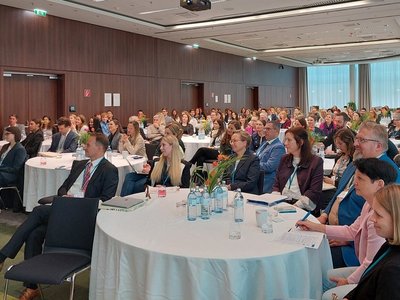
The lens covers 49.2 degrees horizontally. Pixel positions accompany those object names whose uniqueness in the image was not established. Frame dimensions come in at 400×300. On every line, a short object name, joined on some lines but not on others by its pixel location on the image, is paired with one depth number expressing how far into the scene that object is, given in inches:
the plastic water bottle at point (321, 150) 270.4
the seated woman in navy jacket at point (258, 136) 339.3
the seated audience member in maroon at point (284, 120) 548.2
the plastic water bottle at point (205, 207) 135.6
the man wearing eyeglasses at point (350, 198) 132.6
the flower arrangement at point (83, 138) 249.5
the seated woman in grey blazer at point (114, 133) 342.0
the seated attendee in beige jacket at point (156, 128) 451.2
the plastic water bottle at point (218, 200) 143.5
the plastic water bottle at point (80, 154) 269.5
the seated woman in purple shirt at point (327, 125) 449.4
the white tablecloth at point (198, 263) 99.5
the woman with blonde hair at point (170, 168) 191.6
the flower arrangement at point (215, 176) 138.0
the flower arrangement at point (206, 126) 473.3
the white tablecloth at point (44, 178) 244.2
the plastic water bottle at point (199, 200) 137.1
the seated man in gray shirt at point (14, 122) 448.8
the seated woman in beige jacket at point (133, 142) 315.3
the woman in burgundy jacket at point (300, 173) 175.6
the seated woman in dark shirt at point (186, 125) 516.4
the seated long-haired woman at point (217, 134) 371.6
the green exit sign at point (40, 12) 476.1
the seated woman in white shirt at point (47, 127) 434.6
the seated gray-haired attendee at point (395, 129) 400.7
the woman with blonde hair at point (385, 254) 74.5
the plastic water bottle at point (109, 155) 277.6
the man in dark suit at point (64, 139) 326.0
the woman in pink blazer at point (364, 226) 106.3
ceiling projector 326.0
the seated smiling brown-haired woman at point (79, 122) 434.9
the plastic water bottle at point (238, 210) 130.9
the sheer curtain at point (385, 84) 1045.8
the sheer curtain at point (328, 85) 1101.1
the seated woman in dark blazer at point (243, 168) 199.6
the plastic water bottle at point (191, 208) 133.6
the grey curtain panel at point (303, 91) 1117.1
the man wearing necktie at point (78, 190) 147.8
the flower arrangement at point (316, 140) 267.7
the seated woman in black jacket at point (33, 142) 326.0
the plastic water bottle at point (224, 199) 146.9
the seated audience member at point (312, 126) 413.4
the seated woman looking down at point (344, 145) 194.5
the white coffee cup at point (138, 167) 262.9
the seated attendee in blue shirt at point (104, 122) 477.1
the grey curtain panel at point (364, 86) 1066.7
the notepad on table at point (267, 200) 152.6
